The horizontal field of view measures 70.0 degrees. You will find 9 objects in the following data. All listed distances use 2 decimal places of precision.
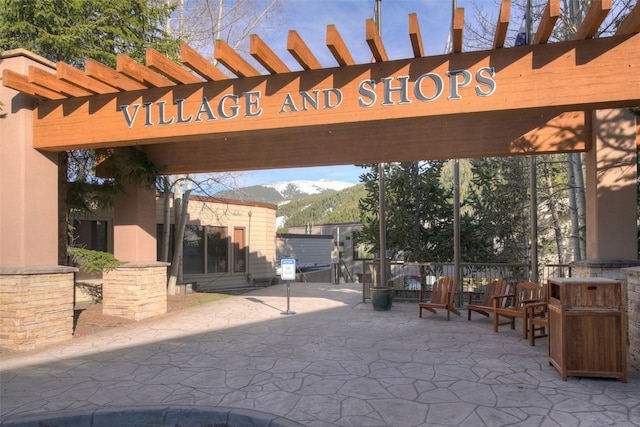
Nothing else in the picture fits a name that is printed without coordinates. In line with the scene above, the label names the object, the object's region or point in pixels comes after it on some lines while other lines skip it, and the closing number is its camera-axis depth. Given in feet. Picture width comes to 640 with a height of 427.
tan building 52.47
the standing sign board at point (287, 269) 34.37
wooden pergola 16.85
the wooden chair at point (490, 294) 27.58
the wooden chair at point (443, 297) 29.32
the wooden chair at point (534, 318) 21.56
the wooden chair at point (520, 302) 23.69
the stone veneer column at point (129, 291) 30.12
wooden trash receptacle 15.97
